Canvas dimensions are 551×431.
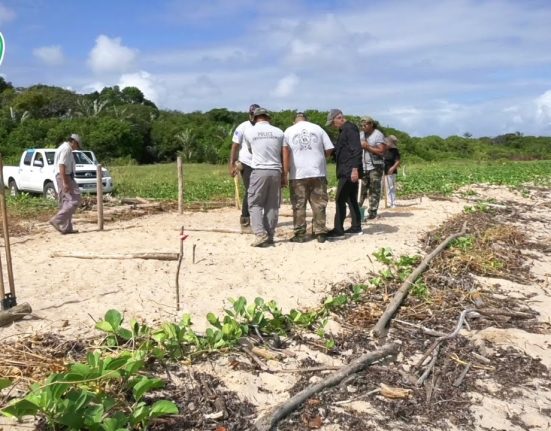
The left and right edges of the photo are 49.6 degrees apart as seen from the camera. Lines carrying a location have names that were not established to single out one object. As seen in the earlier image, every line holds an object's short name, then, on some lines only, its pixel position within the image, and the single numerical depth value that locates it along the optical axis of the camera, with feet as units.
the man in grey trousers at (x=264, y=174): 25.96
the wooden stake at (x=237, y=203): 38.95
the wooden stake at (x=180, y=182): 37.68
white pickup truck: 56.49
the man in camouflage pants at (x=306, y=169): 26.48
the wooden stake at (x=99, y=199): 33.22
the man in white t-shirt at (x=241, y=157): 28.72
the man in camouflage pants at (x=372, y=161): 32.91
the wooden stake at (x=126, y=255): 23.77
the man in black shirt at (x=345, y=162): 27.40
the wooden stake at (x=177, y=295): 18.07
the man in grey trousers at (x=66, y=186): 29.94
